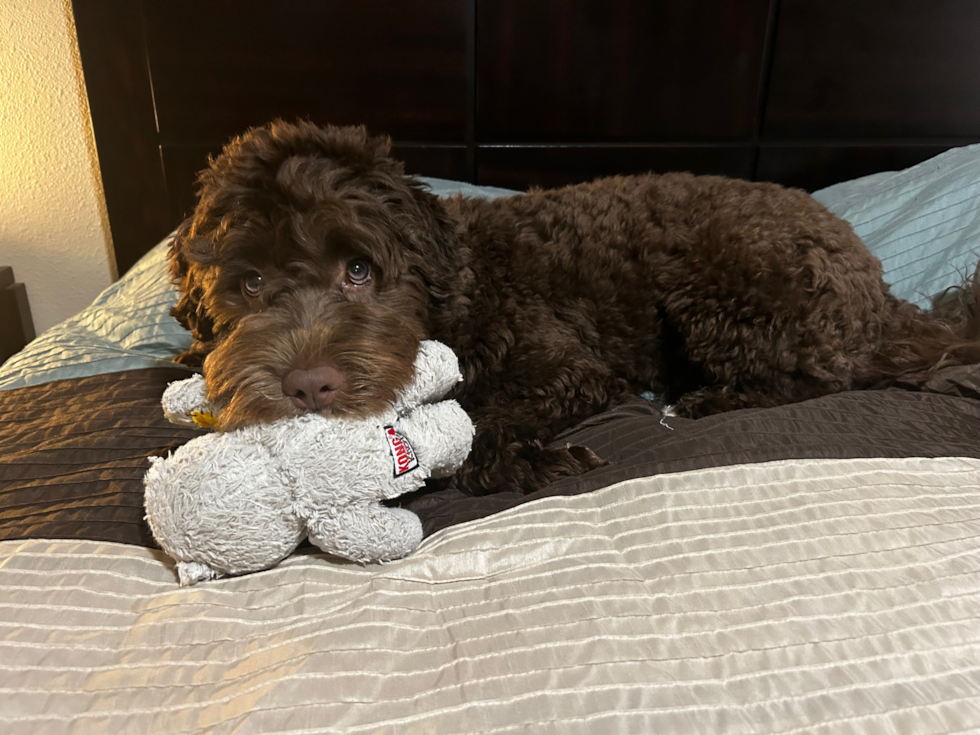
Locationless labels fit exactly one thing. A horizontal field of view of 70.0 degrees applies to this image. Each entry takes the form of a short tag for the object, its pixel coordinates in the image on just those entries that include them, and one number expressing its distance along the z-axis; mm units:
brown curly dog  557
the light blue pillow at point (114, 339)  830
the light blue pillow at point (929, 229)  887
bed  360
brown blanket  530
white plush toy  436
